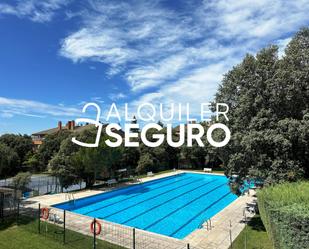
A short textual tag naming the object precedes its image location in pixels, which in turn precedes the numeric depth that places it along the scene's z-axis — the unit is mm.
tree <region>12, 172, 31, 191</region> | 22281
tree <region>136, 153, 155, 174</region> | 37156
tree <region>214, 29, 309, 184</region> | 13234
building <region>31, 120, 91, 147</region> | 64000
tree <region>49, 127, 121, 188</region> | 24391
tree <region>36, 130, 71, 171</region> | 41281
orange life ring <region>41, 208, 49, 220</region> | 15654
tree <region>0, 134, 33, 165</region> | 44781
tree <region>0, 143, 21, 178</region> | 34800
